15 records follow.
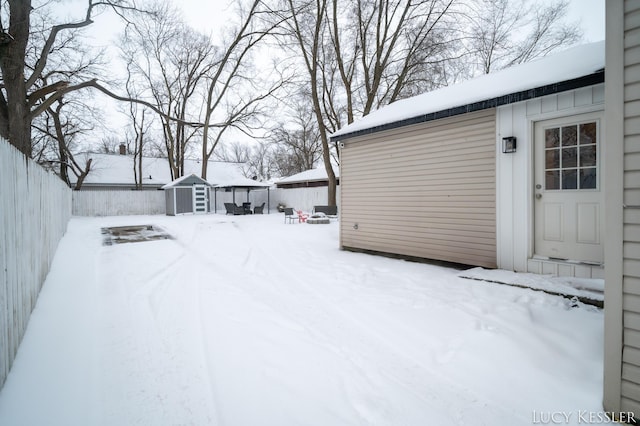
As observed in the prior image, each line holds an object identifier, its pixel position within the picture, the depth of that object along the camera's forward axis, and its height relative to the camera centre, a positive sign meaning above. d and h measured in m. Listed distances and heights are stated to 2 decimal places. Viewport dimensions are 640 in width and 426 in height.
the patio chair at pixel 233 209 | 19.20 -0.15
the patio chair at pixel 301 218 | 14.43 -0.53
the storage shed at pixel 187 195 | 19.20 +0.68
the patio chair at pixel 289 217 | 15.09 -0.48
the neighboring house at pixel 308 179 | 22.89 +1.88
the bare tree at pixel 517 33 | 14.68 +7.79
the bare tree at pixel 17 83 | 7.75 +3.01
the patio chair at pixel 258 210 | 20.56 -0.23
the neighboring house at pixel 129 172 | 25.08 +2.90
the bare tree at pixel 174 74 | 21.56 +9.20
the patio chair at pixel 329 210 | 16.14 -0.21
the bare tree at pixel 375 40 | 14.68 +7.69
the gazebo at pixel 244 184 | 20.21 +1.35
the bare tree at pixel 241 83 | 18.14 +8.14
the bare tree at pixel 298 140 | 25.34 +6.08
